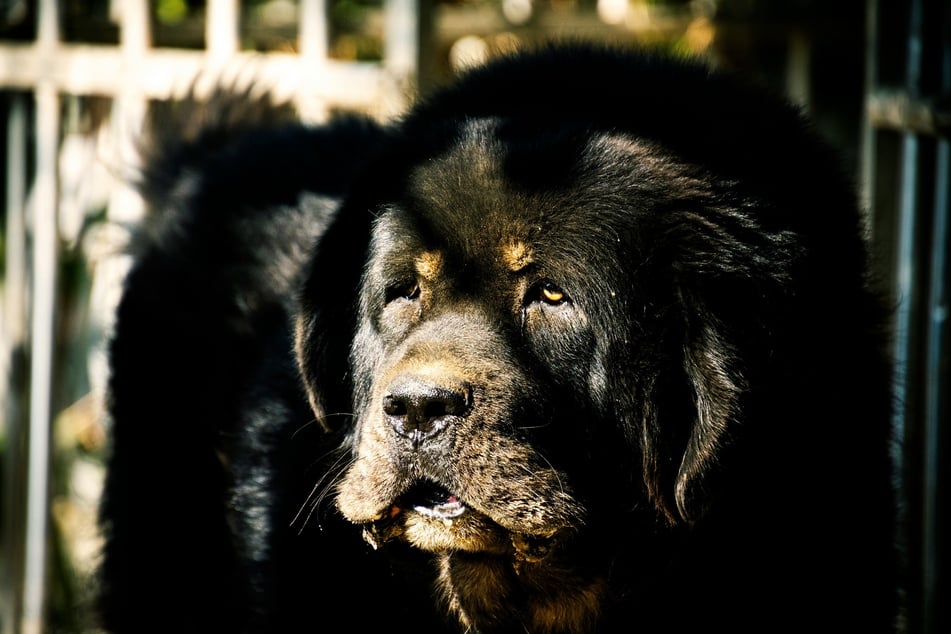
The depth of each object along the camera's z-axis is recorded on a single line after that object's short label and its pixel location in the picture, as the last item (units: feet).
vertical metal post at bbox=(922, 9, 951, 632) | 25.09
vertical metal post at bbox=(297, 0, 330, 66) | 35.63
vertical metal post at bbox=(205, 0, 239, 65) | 37.19
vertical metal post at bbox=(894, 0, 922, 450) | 26.68
